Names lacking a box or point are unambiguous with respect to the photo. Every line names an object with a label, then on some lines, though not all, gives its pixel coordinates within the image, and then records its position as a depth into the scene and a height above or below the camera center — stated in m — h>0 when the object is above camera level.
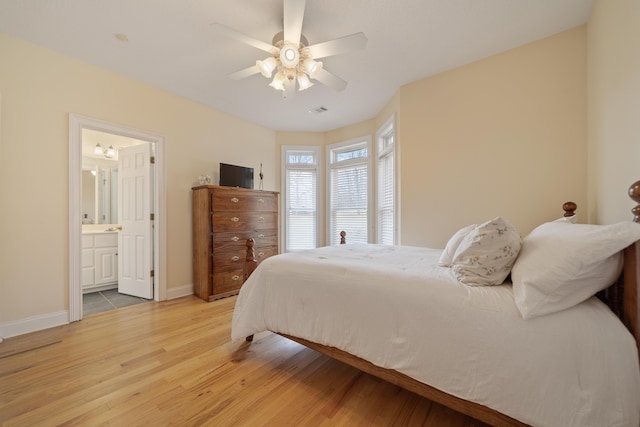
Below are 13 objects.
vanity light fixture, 3.92 +1.06
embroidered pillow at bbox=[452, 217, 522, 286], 1.17 -0.21
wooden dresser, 3.10 -0.29
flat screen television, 3.52 +0.58
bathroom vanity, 3.48 -0.70
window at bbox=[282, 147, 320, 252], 4.61 +0.24
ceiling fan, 1.62 +1.22
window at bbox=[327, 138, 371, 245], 4.16 +0.42
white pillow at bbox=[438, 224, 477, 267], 1.58 -0.25
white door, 3.12 -0.11
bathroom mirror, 4.00 +0.63
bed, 0.82 -0.51
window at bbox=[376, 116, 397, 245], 3.42 +0.43
